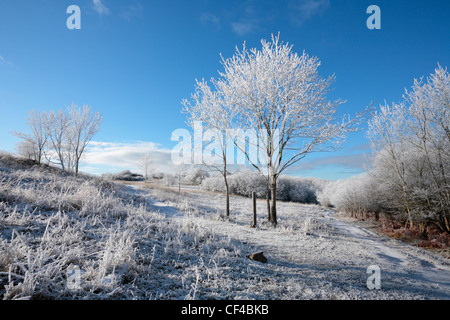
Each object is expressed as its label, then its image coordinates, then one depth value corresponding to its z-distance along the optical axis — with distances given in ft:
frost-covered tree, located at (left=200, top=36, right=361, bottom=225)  34.71
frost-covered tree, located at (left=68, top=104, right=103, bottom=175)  85.35
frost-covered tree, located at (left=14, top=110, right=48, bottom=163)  89.61
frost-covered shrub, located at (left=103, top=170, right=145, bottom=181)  177.27
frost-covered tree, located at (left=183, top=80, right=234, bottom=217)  42.09
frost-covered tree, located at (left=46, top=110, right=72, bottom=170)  86.69
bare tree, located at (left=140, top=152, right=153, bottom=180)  197.16
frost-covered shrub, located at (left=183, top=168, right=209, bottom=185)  180.86
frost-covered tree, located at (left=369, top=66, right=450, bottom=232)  40.14
